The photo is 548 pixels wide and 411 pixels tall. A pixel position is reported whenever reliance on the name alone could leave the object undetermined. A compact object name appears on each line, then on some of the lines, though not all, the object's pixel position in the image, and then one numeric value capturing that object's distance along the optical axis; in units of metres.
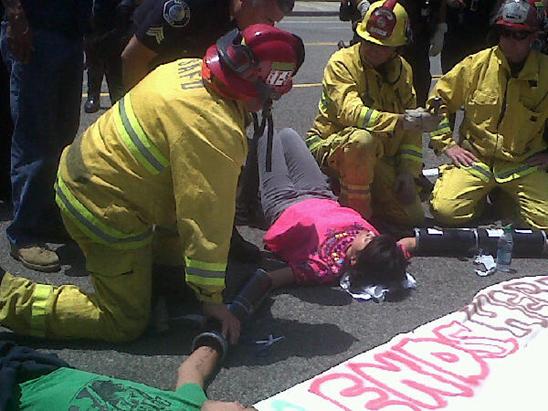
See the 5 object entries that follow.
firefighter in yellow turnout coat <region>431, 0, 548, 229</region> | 4.82
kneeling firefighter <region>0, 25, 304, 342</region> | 3.01
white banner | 2.84
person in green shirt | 2.34
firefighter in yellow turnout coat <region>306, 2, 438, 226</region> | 4.56
